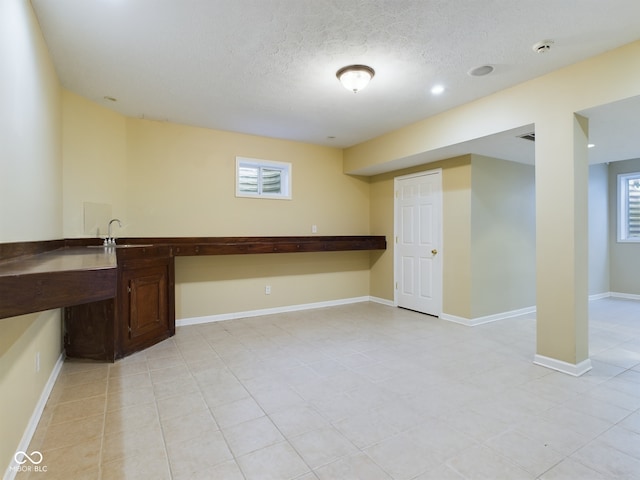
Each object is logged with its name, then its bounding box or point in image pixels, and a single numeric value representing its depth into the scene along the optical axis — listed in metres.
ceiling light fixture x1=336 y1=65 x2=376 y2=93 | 2.75
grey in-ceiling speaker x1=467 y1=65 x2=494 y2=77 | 2.79
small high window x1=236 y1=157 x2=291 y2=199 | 4.74
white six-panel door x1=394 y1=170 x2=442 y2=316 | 4.64
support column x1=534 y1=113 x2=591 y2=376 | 2.76
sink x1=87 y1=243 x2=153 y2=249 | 3.24
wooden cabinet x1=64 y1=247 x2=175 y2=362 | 3.04
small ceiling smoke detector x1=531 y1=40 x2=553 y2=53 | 2.41
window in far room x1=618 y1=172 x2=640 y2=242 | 5.98
